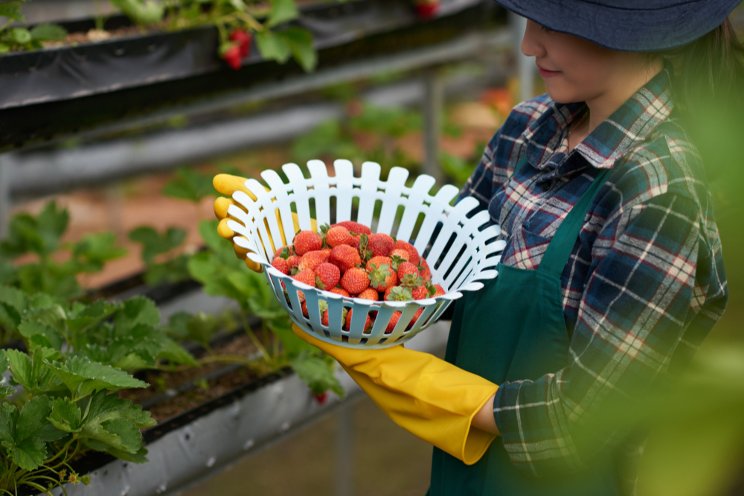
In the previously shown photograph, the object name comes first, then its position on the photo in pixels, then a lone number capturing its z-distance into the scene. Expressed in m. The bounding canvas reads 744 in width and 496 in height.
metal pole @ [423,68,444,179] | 3.85
